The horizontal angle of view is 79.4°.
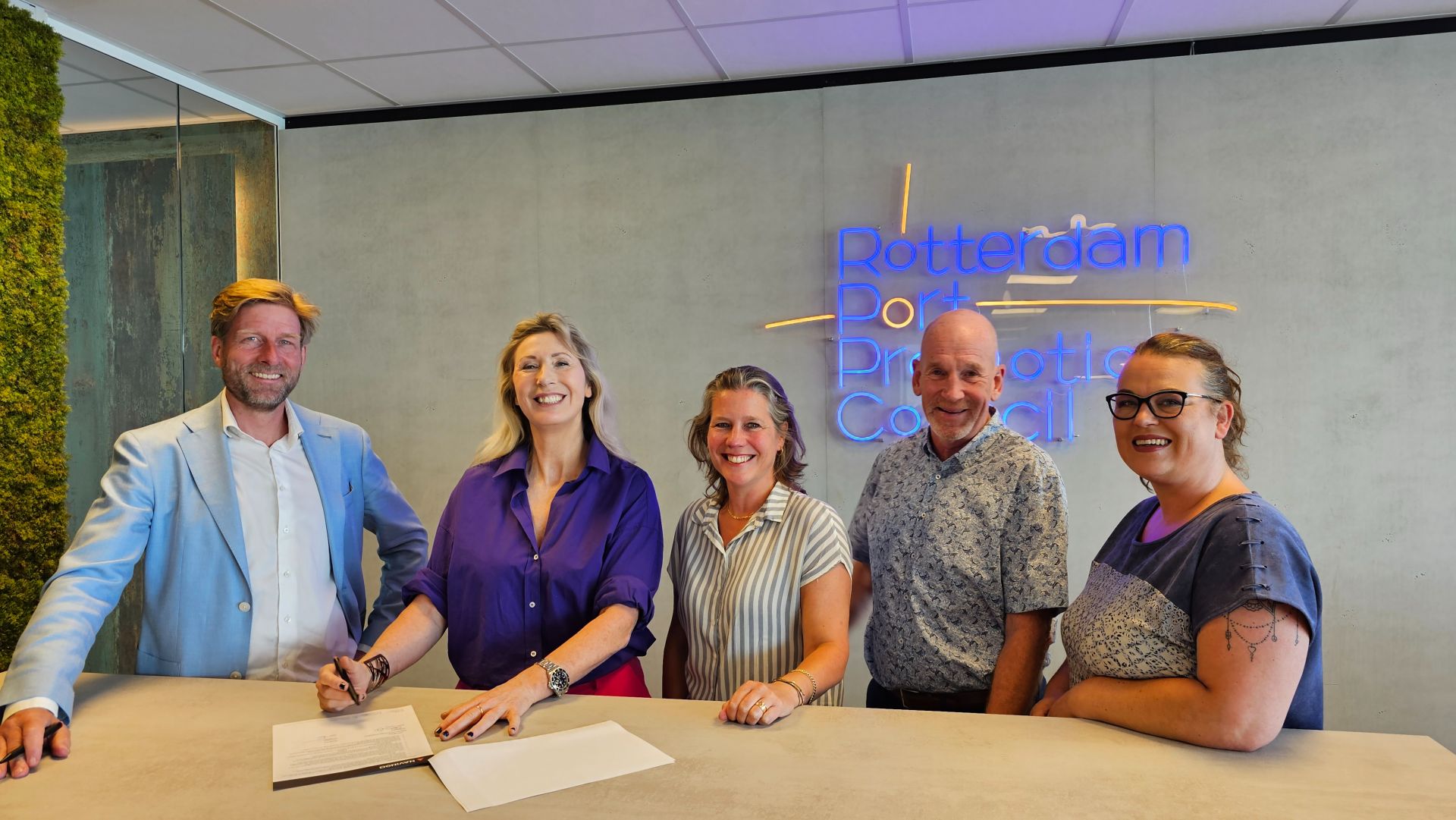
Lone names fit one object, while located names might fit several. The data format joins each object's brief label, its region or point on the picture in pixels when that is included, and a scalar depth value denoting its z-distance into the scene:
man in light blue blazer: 2.15
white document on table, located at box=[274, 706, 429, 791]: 1.50
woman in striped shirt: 2.05
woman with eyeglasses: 1.47
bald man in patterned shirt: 2.12
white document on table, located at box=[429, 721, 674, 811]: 1.43
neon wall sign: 4.14
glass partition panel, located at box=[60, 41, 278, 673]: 4.07
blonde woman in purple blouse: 2.10
